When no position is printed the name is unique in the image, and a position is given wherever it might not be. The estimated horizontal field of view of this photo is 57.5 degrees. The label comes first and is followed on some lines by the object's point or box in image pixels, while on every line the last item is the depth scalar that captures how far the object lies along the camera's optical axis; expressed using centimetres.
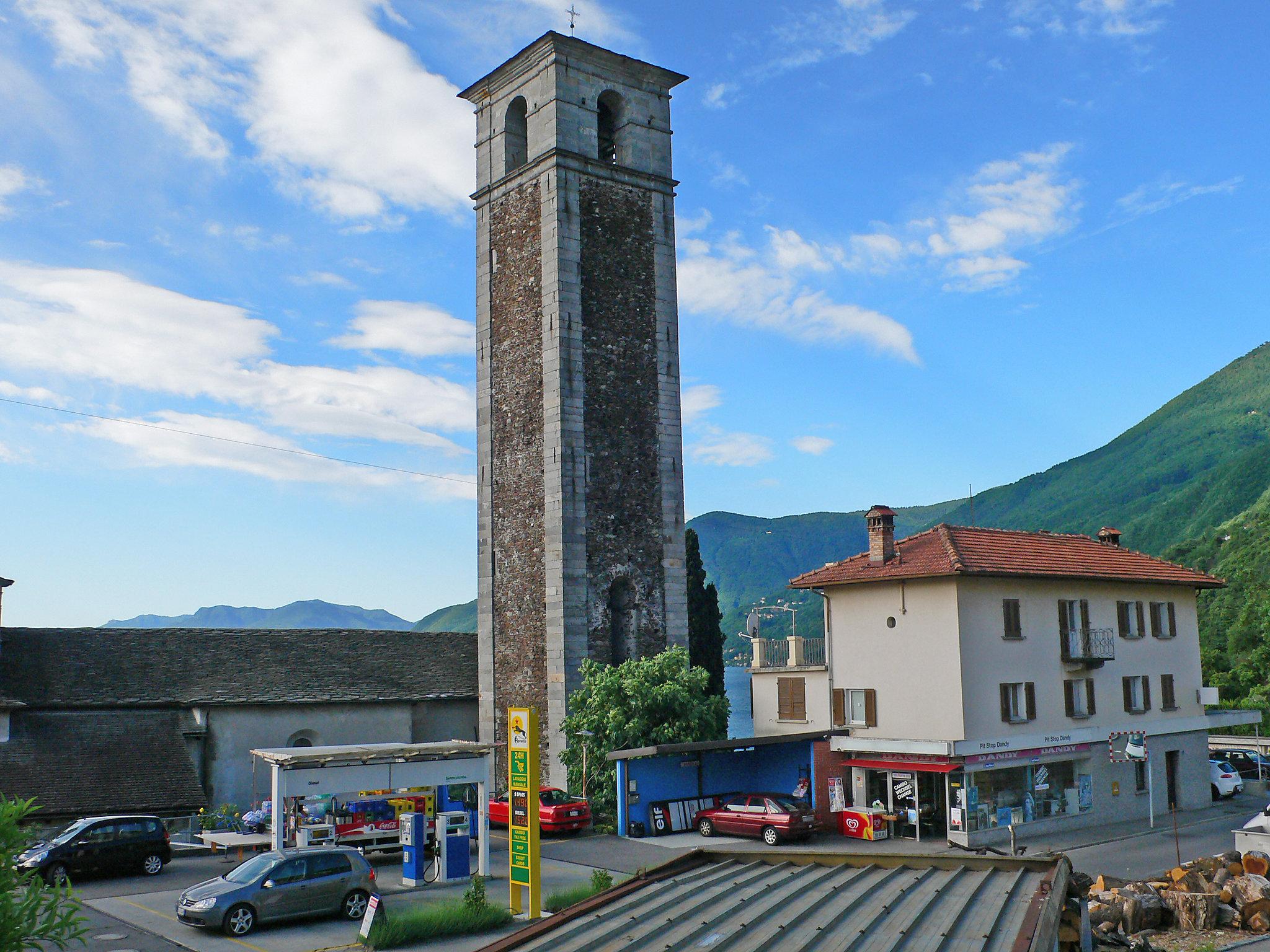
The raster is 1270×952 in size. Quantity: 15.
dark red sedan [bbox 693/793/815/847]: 3397
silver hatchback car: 2273
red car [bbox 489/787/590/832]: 3600
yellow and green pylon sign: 2364
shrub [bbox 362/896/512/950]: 2166
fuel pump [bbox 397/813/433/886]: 2756
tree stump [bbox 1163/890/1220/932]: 2323
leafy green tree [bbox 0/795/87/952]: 980
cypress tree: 4912
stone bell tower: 4175
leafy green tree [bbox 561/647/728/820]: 3812
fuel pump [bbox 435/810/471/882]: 2848
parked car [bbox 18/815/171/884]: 2856
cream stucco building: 3478
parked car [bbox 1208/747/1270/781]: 5106
